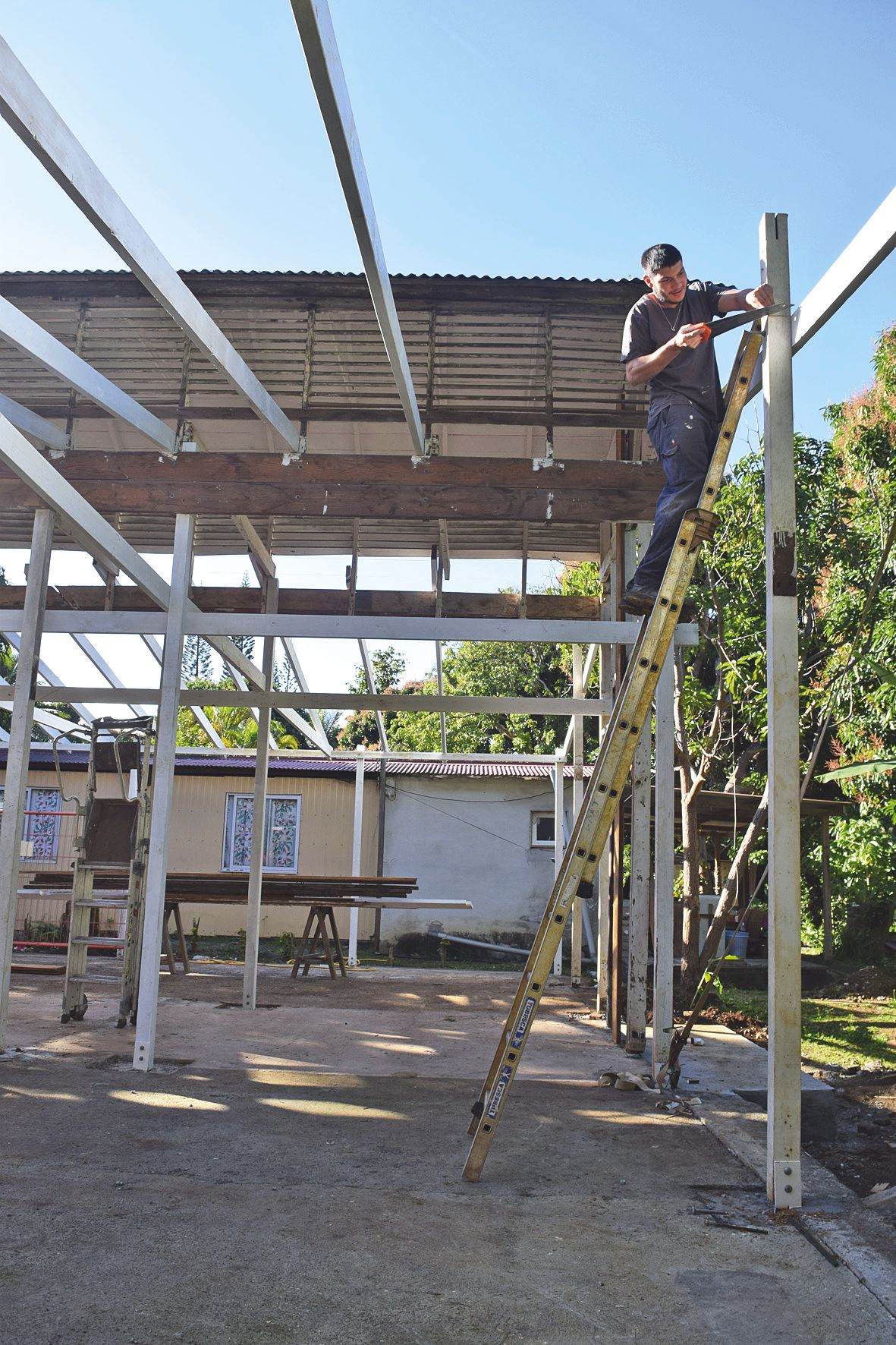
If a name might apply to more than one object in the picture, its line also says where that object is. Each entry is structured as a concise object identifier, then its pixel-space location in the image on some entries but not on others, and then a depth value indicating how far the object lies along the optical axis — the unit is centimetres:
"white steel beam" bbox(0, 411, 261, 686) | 523
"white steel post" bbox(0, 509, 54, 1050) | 622
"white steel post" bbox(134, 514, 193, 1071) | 616
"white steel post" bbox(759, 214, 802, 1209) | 364
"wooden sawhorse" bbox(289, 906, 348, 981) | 1188
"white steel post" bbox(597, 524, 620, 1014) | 918
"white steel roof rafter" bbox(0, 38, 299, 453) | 344
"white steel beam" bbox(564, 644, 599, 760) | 1075
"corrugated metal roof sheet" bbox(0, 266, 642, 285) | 756
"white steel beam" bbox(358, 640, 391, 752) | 1085
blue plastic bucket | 1525
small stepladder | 802
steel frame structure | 361
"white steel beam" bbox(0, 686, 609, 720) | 936
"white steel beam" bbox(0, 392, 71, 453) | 675
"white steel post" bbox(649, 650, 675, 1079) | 618
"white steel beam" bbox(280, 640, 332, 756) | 1172
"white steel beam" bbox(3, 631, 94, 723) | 1123
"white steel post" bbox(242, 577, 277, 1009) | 907
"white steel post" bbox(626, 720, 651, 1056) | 682
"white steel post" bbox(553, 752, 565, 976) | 1219
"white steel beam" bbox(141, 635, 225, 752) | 1174
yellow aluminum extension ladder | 379
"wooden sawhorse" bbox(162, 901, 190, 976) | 1141
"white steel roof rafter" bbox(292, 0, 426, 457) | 317
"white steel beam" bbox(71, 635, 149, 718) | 1152
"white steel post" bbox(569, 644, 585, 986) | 1137
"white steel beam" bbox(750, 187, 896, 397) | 335
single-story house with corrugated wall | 1683
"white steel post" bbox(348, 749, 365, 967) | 1395
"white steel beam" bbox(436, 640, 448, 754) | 1085
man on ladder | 409
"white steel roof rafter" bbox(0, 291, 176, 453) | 486
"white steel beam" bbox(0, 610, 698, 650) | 672
